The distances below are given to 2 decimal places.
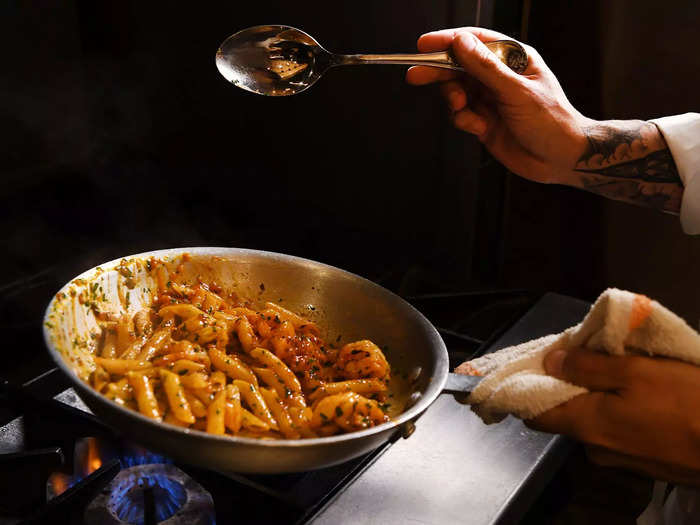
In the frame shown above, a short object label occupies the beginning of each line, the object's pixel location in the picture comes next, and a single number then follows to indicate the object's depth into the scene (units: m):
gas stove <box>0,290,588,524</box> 0.87
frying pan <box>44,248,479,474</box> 0.72
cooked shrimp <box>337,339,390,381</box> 0.94
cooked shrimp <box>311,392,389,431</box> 0.85
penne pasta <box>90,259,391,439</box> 0.86
